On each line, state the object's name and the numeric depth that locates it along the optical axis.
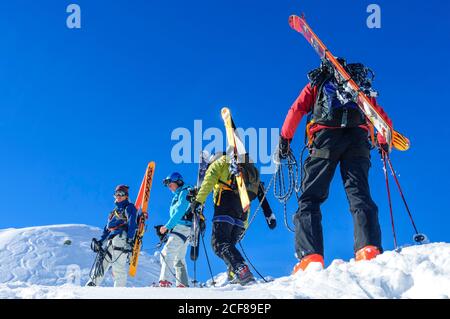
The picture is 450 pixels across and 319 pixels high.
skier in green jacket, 6.69
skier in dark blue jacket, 9.63
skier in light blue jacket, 8.70
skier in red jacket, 5.27
